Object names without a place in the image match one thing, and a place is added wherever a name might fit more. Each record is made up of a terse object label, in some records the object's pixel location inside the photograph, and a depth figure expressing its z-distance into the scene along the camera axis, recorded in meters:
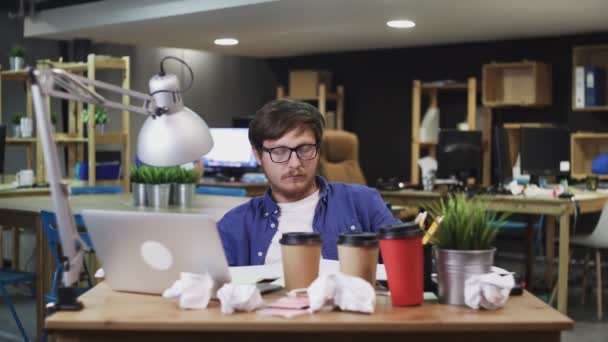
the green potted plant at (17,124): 7.79
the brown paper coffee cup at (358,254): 1.94
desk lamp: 1.75
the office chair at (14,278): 4.30
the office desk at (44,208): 4.55
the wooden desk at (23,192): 6.03
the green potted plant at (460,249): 1.88
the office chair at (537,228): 7.43
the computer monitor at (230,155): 8.79
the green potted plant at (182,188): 4.92
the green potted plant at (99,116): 6.89
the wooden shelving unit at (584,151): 8.73
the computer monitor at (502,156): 6.48
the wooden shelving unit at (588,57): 8.54
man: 2.56
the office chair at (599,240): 5.69
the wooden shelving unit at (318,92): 10.52
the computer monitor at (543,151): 6.88
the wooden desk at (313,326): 1.71
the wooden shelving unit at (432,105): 9.27
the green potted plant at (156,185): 4.86
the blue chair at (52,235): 3.89
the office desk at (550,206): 5.48
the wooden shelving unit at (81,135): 6.67
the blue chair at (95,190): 5.89
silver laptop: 1.87
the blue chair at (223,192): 5.91
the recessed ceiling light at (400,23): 7.86
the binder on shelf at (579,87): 8.41
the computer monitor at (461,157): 6.98
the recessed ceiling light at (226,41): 9.32
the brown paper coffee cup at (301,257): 1.99
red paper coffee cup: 1.86
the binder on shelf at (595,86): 8.36
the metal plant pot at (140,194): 4.90
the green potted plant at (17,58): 7.62
